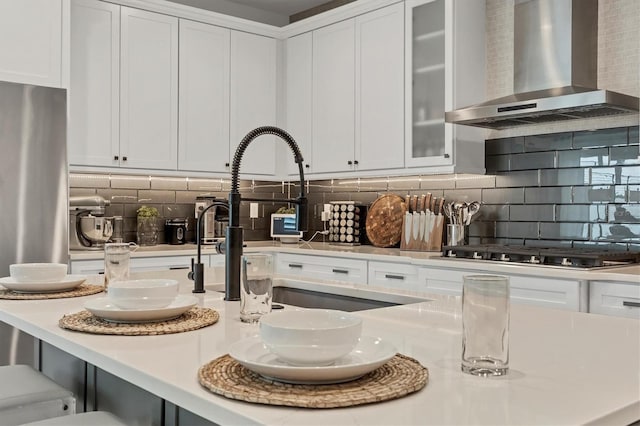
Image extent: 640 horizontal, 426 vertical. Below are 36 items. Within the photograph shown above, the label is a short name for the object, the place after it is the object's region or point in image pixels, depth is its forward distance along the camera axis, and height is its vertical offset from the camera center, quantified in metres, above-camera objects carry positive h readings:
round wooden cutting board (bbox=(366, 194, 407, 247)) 4.57 -0.05
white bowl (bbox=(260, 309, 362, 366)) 0.96 -0.19
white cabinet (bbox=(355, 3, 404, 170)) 4.31 +0.83
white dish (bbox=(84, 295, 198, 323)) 1.44 -0.22
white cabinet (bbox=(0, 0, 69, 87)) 3.66 +0.94
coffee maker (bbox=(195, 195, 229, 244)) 4.85 -0.08
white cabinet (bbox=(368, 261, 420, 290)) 3.78 -0.36
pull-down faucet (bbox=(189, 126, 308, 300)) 1.77 -0.02
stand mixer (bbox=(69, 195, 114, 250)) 4.17 -0.10
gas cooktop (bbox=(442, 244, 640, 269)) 3.02 -0.19
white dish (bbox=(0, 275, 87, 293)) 1.94 -0.22
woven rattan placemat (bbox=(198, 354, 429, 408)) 0.87 -0.24
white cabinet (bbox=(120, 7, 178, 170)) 4.39 +0.82
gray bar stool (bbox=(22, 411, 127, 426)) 1.42 -0.45
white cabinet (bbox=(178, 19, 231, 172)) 4.66 +0.81
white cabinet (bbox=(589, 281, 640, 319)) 2.74 -0.35
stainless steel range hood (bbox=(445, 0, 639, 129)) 3.38 +0.80
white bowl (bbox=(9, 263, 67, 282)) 1.96 -0.18
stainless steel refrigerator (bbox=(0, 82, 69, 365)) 3.52 +0.16
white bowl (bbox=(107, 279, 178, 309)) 1.46 -0.19
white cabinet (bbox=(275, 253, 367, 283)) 4.14 -0.35
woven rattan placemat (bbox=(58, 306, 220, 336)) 1.37 -0.24
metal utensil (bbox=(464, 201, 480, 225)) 4.12 +0.03
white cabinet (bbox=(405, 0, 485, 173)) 4.02 +0.83
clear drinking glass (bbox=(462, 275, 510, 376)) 1.04 -0.17
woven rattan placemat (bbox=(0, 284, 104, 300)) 1.87 -0.24
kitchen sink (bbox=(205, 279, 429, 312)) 2.08 -0.27
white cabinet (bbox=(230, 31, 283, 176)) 4.93 +0.88
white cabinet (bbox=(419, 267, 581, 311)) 2.94 -0.35
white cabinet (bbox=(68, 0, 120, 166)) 4.17 +0.80
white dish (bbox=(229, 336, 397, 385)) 0.93 -0.22
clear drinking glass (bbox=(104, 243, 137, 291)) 1.90 -0.15
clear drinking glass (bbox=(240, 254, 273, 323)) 1.46 -0.16
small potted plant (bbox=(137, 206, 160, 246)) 4.69 -0.10
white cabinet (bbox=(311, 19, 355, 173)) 4.65 +0.82
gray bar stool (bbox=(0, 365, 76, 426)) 1.70 -0.49
